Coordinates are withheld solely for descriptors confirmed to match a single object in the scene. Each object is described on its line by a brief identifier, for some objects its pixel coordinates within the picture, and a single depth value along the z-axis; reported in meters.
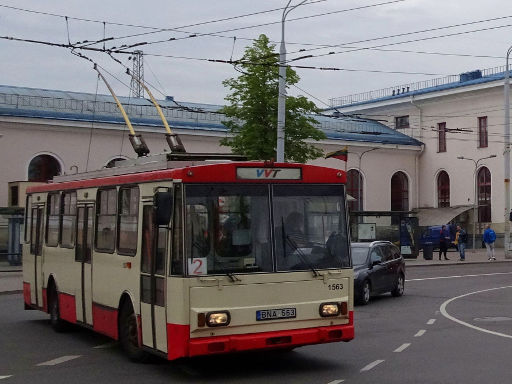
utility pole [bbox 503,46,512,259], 45.83
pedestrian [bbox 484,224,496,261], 45.00
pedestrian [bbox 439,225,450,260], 44.84
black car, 20.60
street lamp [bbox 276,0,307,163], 29.48
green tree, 38.34
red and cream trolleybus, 10.13
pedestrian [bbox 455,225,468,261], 43.97
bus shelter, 41.50
